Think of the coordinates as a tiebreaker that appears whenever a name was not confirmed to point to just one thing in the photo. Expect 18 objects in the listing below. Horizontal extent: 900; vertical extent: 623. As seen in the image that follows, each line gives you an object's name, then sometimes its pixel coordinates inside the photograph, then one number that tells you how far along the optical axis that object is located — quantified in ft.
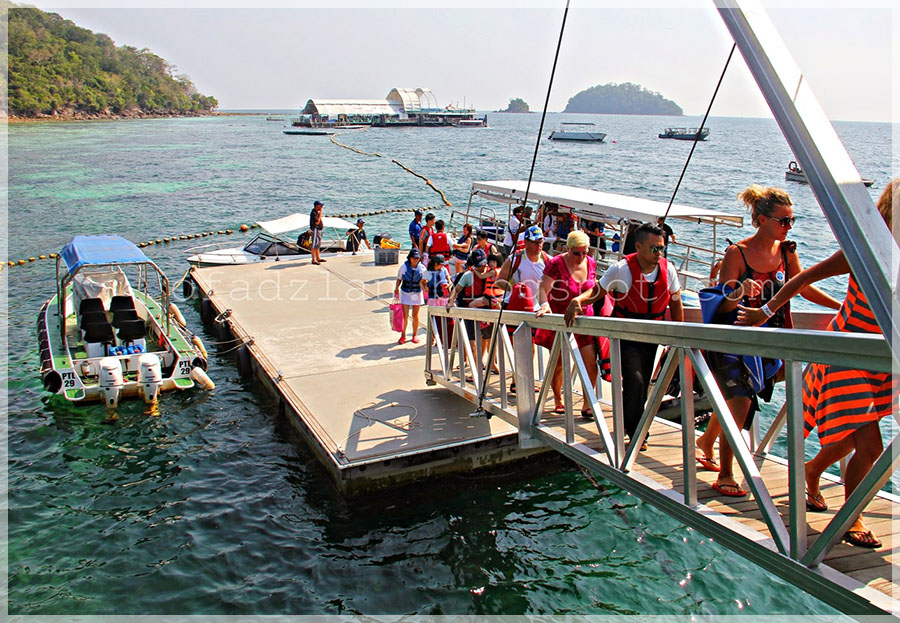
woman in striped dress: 11.39
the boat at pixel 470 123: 478.18
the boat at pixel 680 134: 381.52
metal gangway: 10.52
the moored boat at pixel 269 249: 66.59
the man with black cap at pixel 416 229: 57.26
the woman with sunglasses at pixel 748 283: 14.46
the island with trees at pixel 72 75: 410.72
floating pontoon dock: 28.07
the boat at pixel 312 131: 394.73
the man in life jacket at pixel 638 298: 17.71
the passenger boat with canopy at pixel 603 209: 50.75
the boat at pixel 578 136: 364.79
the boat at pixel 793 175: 172.31
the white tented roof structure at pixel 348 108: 430.61
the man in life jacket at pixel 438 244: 51.52
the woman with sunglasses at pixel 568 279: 21.88
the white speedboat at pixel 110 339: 36.76
